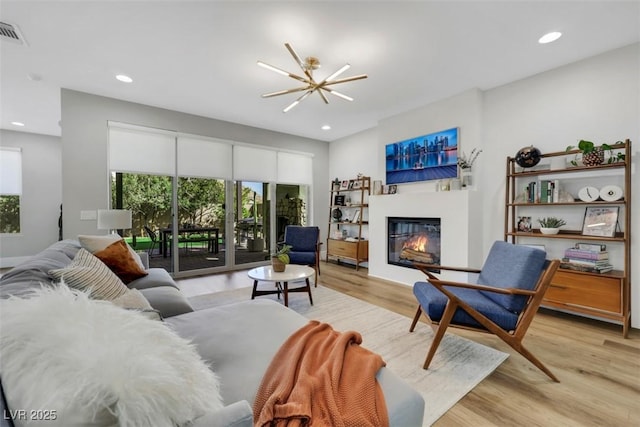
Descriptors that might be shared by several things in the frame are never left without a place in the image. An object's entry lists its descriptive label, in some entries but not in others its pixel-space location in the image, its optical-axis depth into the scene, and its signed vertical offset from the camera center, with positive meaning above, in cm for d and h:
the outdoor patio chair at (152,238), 461 -44
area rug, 176 -113
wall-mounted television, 384 +85
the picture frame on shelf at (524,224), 323 -14
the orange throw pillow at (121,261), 231 -42
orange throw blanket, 90 -65
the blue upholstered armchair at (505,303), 186 -68
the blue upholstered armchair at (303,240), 446 -47
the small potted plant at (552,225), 296 -14
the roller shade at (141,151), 399 +98
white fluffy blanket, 52 -34
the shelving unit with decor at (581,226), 252 -15
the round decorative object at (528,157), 309 +65
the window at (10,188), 518 +50
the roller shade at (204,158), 453 +98
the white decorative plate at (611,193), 262 +19
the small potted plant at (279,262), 317 -58
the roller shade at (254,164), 512 +97
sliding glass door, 421 +33
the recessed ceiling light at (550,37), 248 +166
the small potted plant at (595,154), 259 +58
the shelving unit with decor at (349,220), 526 -15
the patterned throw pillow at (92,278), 146 -37
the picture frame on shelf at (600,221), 266 -9
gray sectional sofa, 99 -65
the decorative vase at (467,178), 361 +47
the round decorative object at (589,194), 274 +19
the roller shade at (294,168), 575 +99
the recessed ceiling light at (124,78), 327 +168
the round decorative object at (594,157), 263 +55
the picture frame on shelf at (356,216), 566 -7
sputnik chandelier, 275 +148
